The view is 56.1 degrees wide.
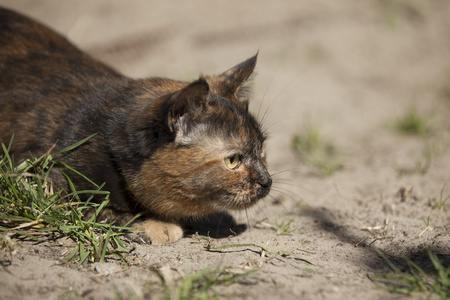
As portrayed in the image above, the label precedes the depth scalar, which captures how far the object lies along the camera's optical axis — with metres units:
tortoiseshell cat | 2.93
